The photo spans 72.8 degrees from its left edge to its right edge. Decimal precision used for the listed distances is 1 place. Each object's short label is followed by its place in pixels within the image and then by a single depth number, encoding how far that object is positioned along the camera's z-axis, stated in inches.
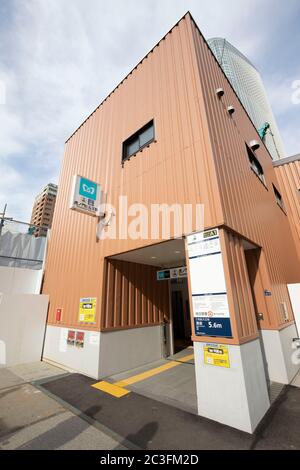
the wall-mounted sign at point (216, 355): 141.7
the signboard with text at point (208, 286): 149.8
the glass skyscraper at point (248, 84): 1635.1
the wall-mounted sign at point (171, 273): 260.3
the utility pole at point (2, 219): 344.3
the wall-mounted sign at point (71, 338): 261.7
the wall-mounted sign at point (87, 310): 245.1
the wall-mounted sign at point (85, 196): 258.1
